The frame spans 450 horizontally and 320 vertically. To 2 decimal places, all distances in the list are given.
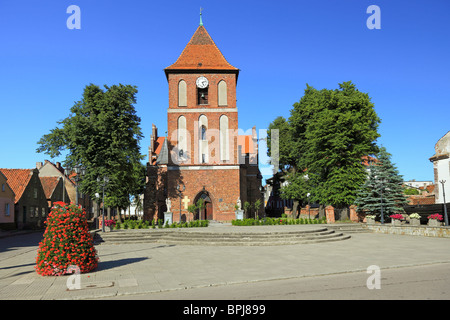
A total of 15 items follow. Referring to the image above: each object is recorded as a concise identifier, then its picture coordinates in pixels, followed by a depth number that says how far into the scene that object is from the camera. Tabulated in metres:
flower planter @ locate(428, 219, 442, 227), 22.13
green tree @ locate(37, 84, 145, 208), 32.28
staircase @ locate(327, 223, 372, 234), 24.89
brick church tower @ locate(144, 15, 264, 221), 38.78
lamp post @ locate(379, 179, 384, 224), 25.94
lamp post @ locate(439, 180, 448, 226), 22.18
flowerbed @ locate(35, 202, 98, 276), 10.41
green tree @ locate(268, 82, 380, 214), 29.89
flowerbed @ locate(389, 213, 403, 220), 24.72
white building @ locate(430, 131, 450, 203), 34.81
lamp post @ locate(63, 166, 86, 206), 17.80
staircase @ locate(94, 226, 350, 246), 19.53
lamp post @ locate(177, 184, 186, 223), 38.38
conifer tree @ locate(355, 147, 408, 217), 26.95
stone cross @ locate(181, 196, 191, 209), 38.75
